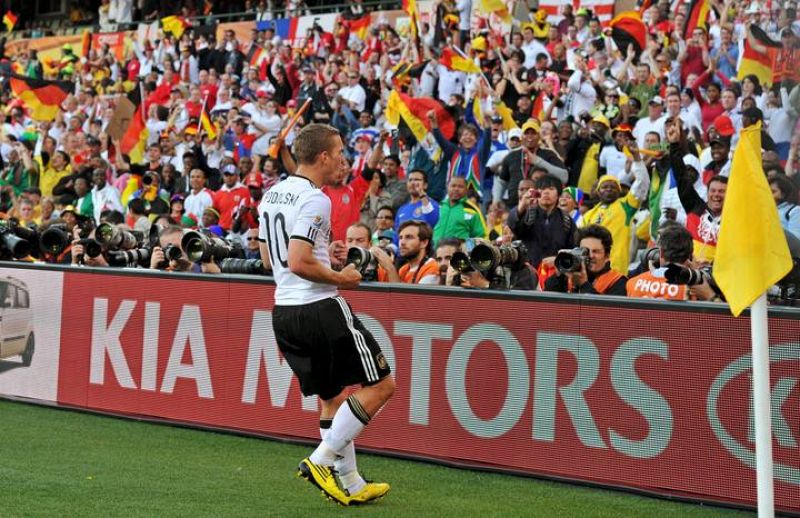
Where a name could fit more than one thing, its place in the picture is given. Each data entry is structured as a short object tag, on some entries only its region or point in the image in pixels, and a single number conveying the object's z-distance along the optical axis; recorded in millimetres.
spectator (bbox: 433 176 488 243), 25094
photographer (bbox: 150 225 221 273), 20531
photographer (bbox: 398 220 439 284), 20781
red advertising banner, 14727
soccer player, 14187
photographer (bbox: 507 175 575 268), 22344
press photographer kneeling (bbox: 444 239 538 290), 17141
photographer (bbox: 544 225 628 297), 18406
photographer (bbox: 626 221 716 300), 16766
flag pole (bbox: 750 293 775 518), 9891
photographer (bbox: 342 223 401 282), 18703
